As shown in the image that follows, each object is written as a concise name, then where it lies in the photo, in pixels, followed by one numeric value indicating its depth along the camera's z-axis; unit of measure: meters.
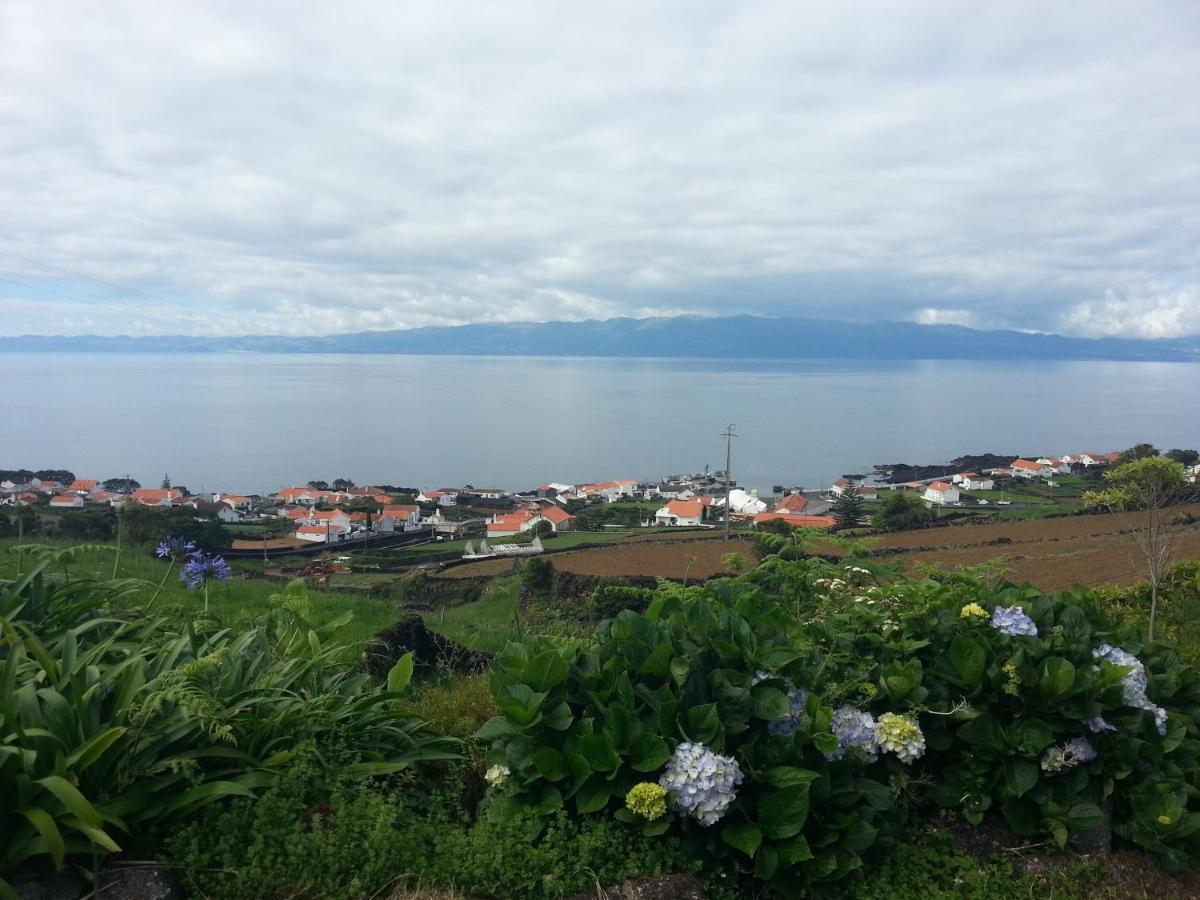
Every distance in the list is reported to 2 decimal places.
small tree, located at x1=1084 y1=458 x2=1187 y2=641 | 6.71
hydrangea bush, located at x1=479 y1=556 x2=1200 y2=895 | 3.32
